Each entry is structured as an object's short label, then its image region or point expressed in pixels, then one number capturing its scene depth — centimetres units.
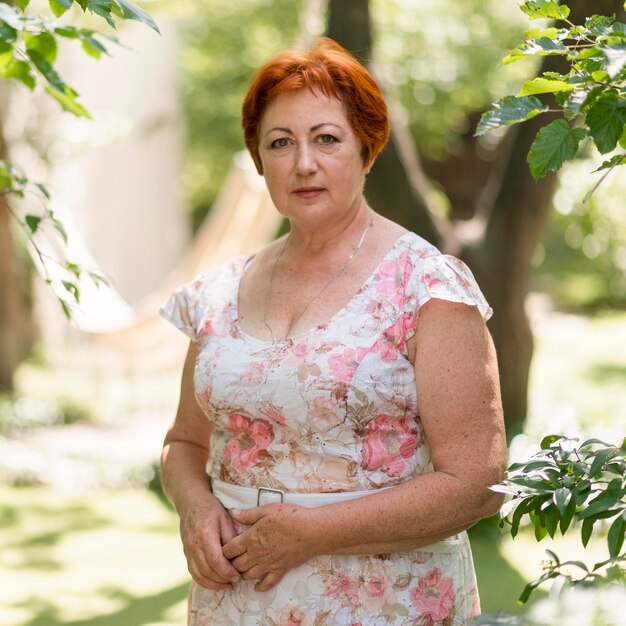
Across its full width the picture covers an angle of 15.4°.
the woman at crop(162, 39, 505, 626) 273
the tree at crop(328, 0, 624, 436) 474
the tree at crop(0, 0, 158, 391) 255
